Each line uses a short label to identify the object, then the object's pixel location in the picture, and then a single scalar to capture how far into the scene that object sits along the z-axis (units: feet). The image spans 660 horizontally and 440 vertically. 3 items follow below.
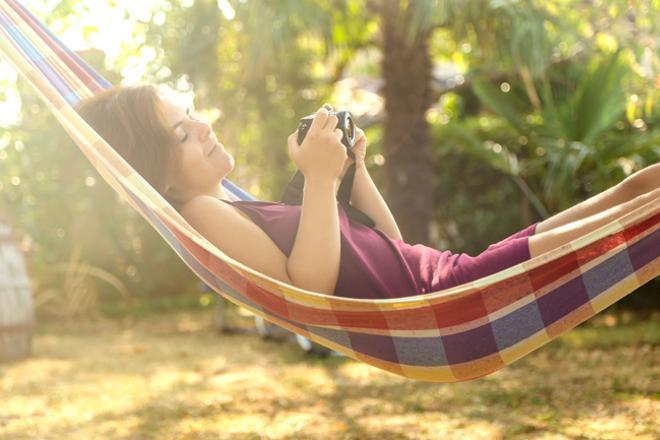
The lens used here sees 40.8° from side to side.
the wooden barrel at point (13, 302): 16.57
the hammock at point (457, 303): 5.80
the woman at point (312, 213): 6.11
